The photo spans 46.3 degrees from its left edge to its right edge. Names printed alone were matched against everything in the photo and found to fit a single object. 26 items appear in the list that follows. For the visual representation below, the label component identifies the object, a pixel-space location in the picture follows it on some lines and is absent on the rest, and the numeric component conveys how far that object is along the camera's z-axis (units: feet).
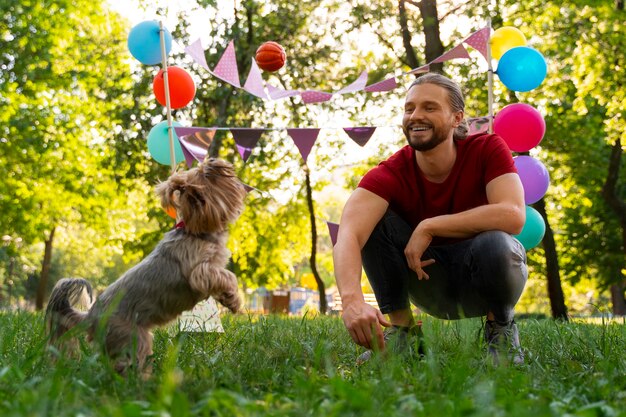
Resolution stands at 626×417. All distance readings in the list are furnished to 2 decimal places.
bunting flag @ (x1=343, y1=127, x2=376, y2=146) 26.48
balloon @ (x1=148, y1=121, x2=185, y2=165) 24.29
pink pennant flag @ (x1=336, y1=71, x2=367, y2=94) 24.00
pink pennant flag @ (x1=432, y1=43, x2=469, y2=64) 24.13
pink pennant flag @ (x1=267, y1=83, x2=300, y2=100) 24.30
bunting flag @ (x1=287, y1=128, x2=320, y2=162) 25.70
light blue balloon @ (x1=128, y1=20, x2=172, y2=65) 24.13
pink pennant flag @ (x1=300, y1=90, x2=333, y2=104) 24.25
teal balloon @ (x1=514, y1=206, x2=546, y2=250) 22.56
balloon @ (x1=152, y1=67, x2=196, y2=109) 24.73
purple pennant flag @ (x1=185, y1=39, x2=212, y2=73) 23.68
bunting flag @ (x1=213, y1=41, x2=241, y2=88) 24.31
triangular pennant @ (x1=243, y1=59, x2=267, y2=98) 24.58
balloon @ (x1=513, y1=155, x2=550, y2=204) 23.13
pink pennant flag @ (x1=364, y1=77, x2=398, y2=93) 24.63
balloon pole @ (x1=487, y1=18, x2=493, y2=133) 23.35
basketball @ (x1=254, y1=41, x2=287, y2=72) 25.08
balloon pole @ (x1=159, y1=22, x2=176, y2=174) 22.53
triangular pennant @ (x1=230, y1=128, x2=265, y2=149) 25.48
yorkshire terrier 10.94
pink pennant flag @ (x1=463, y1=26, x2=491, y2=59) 24.88
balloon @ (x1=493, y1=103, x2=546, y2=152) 23.26
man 11.86
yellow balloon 25.13
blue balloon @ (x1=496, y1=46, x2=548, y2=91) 23.73
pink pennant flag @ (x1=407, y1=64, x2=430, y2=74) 24.27
